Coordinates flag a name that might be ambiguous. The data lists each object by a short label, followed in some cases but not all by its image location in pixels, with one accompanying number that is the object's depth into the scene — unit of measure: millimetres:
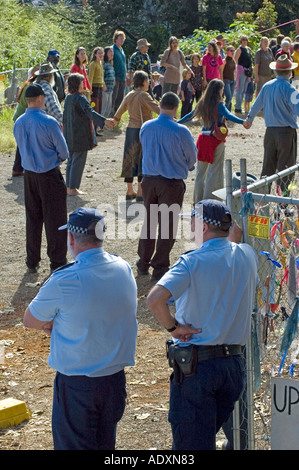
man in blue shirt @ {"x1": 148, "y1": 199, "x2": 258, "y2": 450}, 8984
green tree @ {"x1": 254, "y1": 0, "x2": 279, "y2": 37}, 68062
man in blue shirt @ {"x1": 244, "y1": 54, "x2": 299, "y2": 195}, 21516
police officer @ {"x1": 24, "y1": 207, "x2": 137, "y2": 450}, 9031
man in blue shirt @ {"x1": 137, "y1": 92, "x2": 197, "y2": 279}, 17328
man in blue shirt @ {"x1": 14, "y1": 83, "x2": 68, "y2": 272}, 17828
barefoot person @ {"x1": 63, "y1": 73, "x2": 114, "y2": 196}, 23469
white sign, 9219
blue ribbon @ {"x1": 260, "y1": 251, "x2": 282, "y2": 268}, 10034
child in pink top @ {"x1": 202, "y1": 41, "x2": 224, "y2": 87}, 39781
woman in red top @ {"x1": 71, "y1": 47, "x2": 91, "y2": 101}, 31828
